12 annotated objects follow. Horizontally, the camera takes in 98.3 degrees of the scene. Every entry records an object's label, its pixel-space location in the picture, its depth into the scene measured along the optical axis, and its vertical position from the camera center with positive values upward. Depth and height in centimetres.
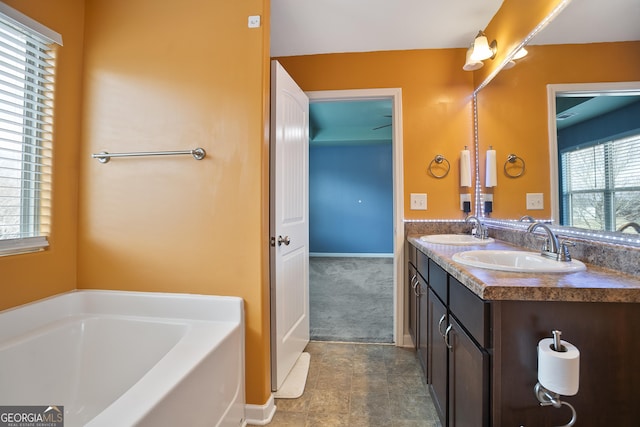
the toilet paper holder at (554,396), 71 -48
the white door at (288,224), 160 -4
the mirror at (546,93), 101 +60
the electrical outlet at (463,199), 218 +15
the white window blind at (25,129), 125 +43
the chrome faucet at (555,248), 109 -12
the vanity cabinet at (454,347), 85 -51
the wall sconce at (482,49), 183 +113
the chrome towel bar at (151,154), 146 +34
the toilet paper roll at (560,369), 67 -37
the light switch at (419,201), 221 +13
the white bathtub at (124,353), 102 -58
